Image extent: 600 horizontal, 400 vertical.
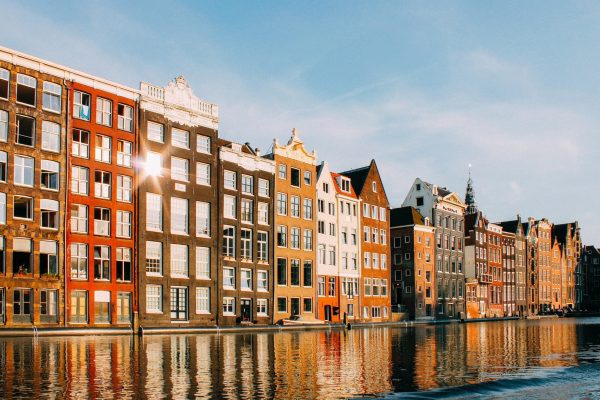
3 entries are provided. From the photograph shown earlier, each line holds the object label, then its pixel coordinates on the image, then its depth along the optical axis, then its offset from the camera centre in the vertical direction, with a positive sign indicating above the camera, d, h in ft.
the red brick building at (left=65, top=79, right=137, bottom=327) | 207.10 +16.45
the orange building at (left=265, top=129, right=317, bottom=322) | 282.97 +11.98
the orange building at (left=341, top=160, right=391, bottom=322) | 337.93 +6.76
